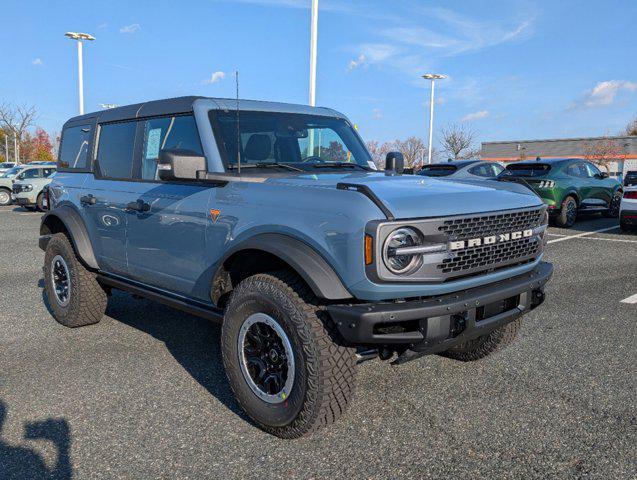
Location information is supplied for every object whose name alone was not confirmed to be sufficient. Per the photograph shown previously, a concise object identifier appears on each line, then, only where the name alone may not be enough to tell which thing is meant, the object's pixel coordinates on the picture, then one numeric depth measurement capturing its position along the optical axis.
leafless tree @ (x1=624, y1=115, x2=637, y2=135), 60.81
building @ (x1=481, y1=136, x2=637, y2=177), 52.12
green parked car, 12.99
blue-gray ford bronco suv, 2.81
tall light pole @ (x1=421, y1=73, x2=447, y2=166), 41.81
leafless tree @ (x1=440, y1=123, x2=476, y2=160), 50.84
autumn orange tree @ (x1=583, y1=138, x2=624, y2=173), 50.50
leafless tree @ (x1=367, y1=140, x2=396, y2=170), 56.05
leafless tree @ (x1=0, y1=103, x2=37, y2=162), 53.22
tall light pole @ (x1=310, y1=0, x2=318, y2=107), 18.06
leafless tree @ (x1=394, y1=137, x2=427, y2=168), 52.78
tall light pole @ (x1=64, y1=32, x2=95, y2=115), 32.75
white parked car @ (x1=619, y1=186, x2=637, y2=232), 11.75
